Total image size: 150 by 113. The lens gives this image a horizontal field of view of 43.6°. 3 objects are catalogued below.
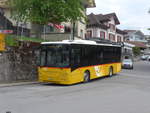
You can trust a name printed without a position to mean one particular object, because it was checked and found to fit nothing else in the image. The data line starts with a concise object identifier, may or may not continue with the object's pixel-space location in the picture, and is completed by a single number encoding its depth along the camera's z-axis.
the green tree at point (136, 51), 53.97
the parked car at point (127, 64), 25.96
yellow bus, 11.31
